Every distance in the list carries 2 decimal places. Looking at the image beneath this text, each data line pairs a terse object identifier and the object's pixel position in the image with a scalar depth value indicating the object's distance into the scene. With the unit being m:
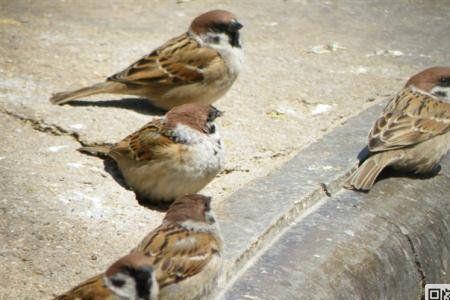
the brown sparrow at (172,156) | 10.35
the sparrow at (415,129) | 11.23
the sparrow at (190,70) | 12.57
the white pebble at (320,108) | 12.66
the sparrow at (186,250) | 8.15
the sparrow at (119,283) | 7.32
